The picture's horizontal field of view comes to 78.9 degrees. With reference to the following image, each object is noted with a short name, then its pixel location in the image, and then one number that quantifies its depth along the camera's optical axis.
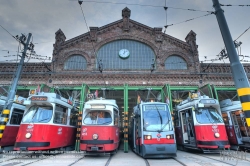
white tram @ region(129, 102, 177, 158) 7.45
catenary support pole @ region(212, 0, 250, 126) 3.99
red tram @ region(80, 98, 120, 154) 7.84
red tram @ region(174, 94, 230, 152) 8.53
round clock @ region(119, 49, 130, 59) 18.91
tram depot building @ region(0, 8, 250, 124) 17.38
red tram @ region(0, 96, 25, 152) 9.56
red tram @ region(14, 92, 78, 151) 7.69
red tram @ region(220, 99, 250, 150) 9.80
